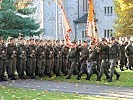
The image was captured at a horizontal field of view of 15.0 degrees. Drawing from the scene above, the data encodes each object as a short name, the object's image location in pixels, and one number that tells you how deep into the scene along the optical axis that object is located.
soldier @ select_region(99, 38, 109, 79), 24.03
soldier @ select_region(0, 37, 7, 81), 24.61
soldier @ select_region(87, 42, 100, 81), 24.70
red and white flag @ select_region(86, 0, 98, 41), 27.27
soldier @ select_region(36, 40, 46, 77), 26.33
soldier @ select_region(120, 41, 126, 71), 32.44
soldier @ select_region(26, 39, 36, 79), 26.12
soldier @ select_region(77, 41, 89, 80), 25.14
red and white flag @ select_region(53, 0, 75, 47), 26.70
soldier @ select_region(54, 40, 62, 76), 27.50
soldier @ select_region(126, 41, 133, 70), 31.75
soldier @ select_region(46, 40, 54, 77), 26.86
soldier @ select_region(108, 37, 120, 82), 23.62
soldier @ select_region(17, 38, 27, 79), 25.59
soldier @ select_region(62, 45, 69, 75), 27.97
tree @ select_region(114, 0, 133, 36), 51.06
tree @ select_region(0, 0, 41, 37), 44.31
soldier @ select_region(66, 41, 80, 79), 25.75
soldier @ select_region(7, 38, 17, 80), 24.98
